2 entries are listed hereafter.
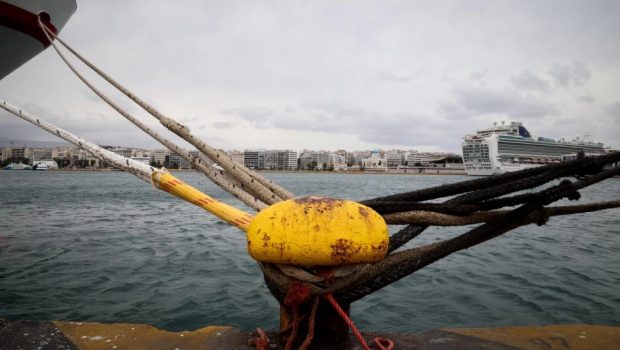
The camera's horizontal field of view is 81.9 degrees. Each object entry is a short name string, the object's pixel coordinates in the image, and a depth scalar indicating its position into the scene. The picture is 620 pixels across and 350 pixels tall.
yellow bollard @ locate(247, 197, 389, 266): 1.45
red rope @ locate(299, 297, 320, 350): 1.57
